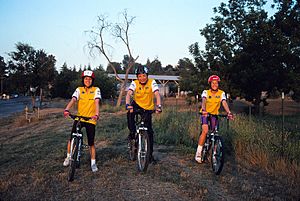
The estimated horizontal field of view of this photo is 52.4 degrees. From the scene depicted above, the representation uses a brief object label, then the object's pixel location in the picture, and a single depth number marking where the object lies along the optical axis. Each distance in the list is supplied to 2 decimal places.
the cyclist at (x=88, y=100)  5.61
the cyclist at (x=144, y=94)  5.93
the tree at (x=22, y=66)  25.34
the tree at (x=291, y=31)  19.75
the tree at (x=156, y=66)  120.49
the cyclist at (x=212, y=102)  6.21
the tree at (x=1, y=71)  79.79
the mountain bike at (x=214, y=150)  5.75
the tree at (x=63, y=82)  61.84
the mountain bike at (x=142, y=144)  5.65
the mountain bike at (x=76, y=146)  5.12
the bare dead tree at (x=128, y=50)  35.91
